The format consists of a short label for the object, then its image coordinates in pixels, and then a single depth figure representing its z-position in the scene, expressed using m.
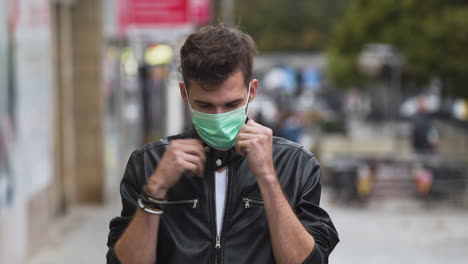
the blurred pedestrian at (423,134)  18.75
